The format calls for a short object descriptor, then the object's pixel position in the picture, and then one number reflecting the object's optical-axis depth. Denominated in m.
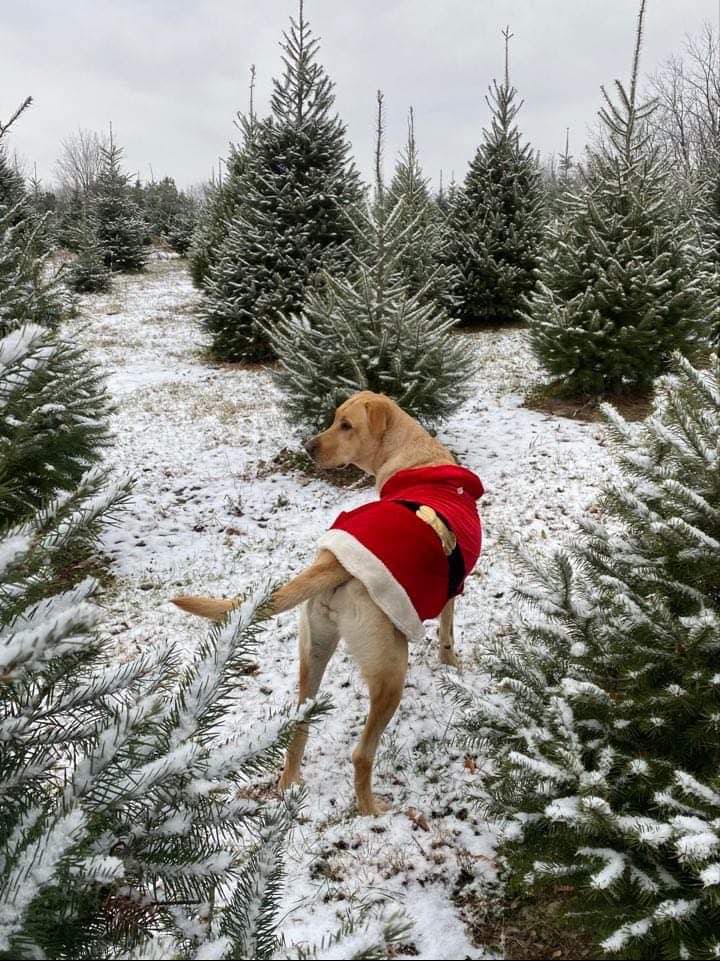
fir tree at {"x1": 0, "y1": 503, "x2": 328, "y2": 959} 1.01
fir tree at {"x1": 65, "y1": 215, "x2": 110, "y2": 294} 19.77
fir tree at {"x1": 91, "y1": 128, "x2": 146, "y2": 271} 22.67
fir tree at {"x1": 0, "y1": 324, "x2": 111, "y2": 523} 4.85
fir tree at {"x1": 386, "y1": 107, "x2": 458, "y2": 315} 11.93
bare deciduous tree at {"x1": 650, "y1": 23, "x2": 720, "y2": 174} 32.06
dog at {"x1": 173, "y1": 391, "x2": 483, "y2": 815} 2.80
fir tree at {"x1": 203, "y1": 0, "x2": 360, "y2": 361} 10.88
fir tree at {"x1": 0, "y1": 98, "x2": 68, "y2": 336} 5.14
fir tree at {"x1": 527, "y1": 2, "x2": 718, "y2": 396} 7.78
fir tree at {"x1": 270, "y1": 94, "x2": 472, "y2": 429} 6.83
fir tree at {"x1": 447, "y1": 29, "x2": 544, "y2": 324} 12.80
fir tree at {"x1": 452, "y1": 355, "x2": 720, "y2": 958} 1.65
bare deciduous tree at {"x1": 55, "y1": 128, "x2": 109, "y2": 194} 53.57
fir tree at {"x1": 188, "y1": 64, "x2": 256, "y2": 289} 15.53
